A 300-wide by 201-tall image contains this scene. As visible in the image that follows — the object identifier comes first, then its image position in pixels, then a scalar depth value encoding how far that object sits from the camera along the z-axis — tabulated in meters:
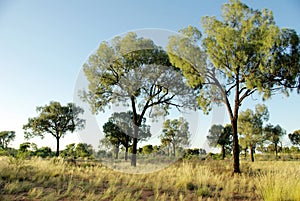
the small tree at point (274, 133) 41.31
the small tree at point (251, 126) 37.69
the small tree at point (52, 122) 41.88
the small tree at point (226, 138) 43.72
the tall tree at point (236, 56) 13.45
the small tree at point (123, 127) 17.53
